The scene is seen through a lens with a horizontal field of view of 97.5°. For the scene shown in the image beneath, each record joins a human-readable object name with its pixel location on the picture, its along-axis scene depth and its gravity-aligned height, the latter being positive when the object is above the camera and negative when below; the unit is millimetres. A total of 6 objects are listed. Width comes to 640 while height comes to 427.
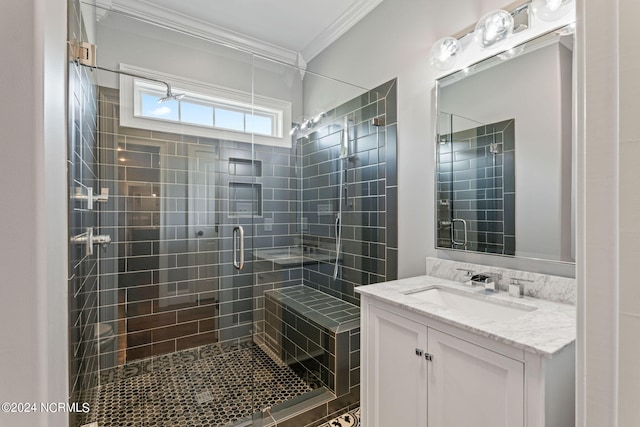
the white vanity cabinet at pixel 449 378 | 873 -621
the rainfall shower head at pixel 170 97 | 2182 +917
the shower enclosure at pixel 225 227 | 1920 -116
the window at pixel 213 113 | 2170 +809
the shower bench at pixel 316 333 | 1904 -897
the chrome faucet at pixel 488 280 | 1435 -358
